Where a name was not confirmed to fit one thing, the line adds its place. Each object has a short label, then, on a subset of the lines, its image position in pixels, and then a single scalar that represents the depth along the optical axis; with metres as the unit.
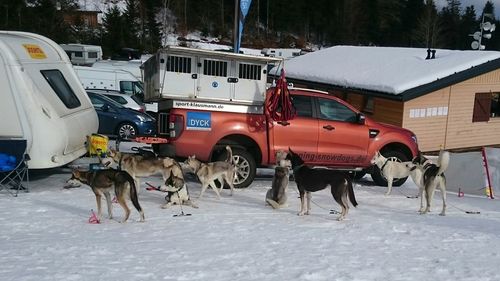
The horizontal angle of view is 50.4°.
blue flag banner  15.48
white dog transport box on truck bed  9.27
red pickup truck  9.27
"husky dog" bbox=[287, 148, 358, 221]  7.31
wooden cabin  16.55
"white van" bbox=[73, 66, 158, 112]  22.19
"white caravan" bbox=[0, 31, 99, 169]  8.05
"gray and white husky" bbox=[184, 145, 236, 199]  8.38
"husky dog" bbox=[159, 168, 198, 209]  7.79
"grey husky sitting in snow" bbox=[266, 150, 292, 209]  7.94
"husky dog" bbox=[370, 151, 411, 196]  9.55
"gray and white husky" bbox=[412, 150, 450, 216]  8.08
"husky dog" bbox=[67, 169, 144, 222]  6.77
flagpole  15.28
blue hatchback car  15.73
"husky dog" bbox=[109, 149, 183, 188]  8.32
